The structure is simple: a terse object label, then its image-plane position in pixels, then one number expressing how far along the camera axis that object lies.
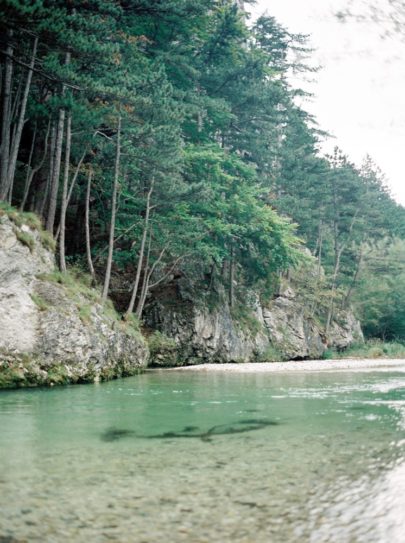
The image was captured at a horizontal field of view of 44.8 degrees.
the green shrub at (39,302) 12.55
